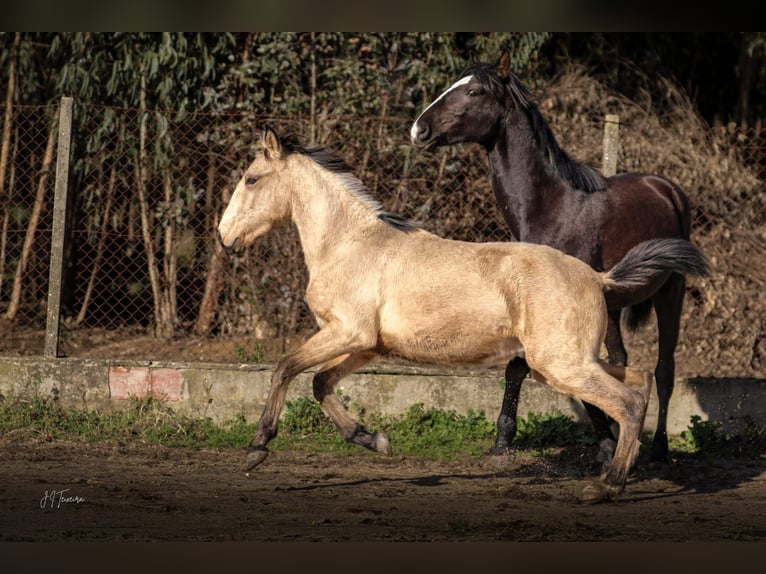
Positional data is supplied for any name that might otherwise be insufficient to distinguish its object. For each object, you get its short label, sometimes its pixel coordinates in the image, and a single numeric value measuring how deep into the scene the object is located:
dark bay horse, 15.38
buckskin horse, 12.66
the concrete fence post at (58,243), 18.06
